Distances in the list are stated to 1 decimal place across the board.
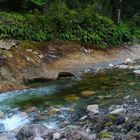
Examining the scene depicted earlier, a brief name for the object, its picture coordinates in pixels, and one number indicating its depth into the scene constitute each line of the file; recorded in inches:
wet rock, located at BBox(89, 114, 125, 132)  192.6
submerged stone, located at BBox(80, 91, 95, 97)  273.1
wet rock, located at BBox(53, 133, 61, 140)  183.8
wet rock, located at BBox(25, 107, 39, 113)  236.9
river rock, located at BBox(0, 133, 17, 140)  190.0
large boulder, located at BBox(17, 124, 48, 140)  188.5
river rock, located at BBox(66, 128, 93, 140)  178.8
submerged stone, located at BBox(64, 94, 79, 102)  262.0
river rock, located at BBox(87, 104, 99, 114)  223.8
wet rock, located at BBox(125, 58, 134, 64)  421.7
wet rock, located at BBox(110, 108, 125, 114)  212.6
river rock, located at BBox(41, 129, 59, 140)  185.0
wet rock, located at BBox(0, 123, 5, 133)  207.0
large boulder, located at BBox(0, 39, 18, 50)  340.5
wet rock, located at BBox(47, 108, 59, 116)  230.4
